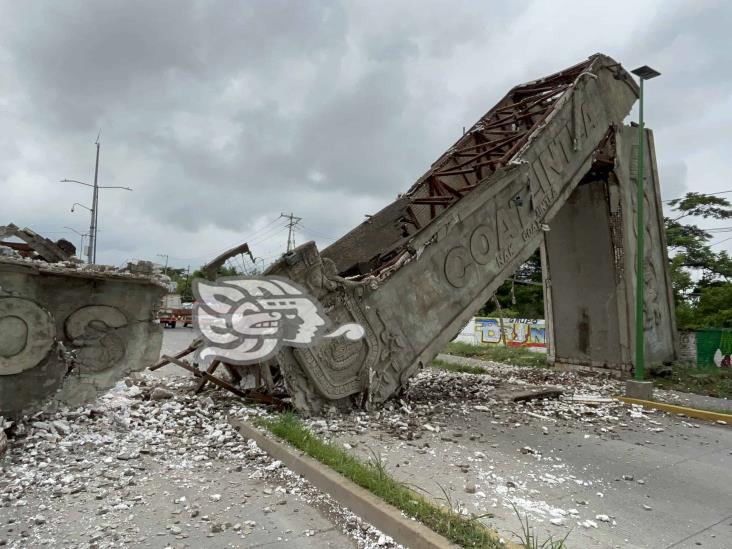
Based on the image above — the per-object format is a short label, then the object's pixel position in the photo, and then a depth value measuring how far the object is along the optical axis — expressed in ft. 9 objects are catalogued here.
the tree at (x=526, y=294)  103.45
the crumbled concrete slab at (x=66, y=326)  15.34
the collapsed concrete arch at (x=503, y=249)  22.33
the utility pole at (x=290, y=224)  165.78
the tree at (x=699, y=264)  67.77
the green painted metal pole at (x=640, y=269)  28.19
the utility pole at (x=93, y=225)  83.76
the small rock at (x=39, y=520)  11.06
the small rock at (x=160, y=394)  23.12
